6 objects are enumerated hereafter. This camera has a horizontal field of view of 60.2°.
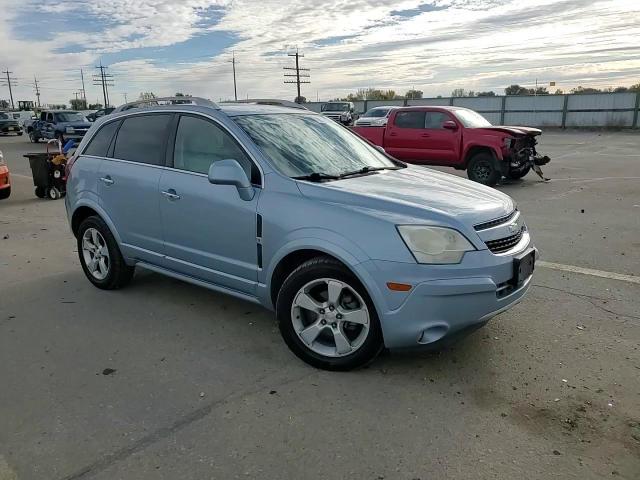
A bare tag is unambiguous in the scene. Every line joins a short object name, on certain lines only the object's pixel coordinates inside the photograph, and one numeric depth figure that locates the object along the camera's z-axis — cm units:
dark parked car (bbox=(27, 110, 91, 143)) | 2786
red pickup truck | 1212
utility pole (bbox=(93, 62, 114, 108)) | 9344
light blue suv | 327
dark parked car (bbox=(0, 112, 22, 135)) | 4028
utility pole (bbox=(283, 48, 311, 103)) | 7812
